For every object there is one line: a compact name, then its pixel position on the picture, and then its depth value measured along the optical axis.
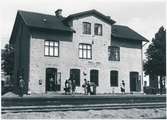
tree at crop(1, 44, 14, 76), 44.70
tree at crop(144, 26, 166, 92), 37.78
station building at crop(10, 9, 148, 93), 28.86
